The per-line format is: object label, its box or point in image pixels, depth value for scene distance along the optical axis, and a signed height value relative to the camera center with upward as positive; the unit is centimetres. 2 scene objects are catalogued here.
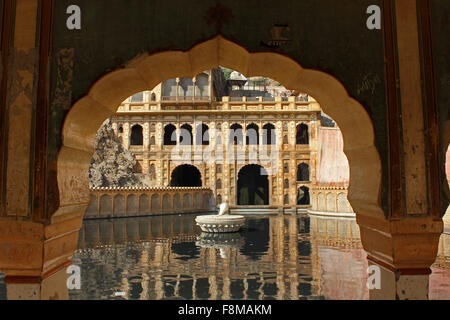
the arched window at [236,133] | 2797 +440
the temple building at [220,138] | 2723 +399
